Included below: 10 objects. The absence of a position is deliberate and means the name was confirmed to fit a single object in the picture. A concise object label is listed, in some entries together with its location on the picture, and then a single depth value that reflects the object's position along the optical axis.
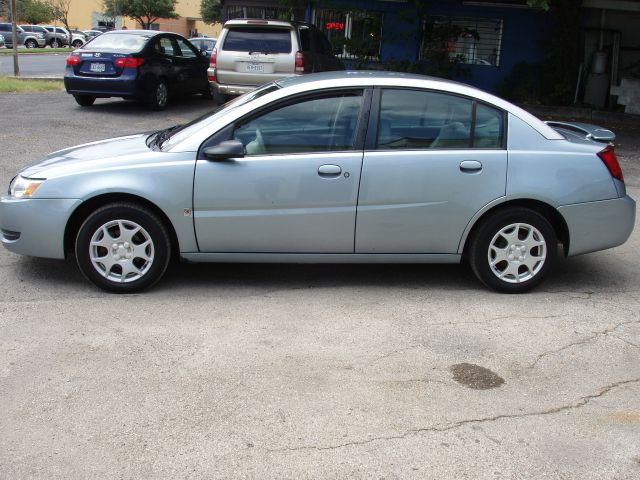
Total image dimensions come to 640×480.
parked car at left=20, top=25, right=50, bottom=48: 54.21
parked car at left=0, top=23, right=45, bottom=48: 52.34
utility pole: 20.77
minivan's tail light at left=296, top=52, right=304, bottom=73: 12.97
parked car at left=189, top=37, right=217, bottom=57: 24.94
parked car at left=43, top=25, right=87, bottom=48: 55.78
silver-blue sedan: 5.42
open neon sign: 20.16
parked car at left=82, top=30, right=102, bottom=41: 57.84
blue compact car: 13.96
